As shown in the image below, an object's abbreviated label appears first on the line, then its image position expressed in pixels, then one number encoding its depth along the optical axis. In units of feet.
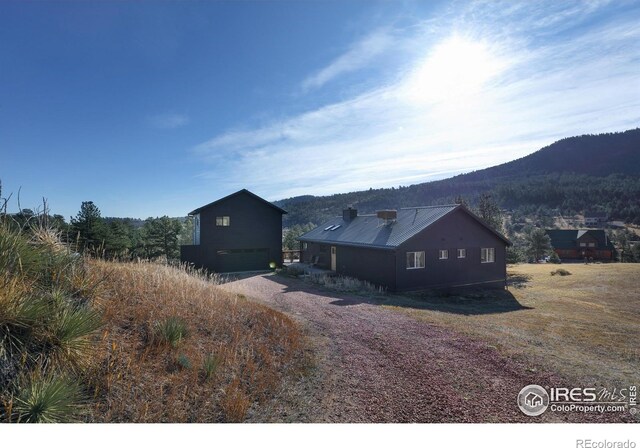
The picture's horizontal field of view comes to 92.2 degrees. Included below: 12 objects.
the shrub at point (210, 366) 14.29
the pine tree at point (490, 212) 91.11
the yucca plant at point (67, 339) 11.55
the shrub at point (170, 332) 15.97
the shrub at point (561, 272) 84.20
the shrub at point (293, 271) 72.38
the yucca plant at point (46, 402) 9.80
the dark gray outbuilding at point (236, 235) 74.64
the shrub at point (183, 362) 14.56
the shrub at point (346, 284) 55.62
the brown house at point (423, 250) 56.95
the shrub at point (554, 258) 152.84
